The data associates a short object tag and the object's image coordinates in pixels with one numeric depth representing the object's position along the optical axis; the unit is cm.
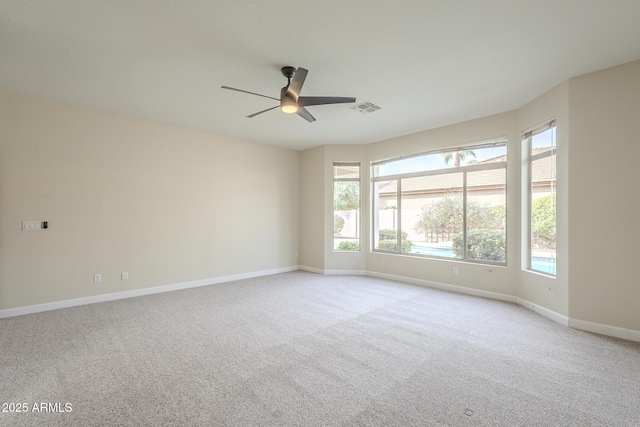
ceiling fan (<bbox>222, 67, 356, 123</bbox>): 308
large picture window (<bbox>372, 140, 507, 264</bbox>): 502
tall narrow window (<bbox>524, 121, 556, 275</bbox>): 407
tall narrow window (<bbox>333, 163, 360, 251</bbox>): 680
